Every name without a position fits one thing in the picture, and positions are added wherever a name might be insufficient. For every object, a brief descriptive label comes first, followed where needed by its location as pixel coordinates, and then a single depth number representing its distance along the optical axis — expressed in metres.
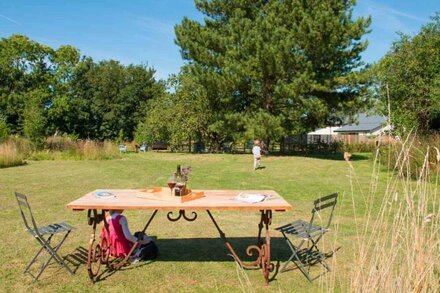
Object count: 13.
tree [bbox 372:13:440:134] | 17.12
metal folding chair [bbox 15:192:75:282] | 4.86
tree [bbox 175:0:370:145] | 23.73
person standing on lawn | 18.61
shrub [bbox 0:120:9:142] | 24.23
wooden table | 4.62
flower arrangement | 5.11
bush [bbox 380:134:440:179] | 12.67
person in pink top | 5.46
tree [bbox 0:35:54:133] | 39.66
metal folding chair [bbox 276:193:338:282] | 4.94
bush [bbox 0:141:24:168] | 18.88
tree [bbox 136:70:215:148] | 33.19
